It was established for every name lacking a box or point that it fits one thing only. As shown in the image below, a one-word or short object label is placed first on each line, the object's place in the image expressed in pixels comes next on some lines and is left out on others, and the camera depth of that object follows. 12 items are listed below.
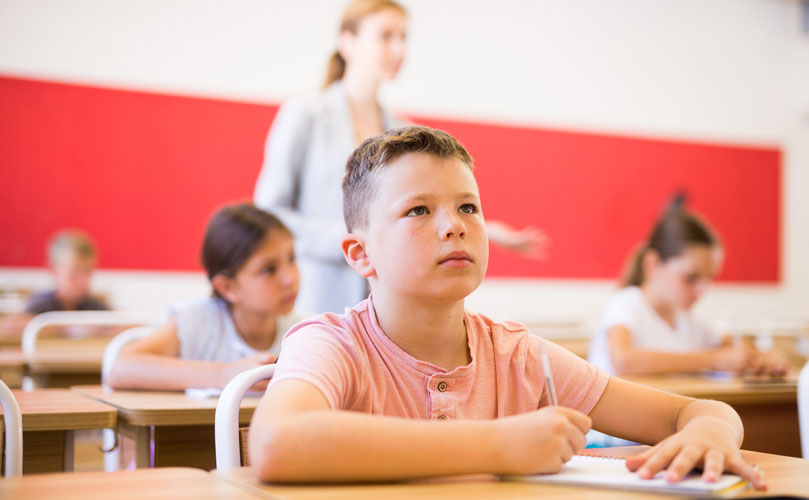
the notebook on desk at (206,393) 2.42
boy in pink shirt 1.73
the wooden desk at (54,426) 2.14
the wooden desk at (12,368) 2.97
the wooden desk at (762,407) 2.68
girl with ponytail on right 3.23
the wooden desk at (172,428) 2.23
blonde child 4.87
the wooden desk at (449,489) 1.67
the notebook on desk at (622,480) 1.70
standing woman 3.01
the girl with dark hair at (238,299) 2.71
